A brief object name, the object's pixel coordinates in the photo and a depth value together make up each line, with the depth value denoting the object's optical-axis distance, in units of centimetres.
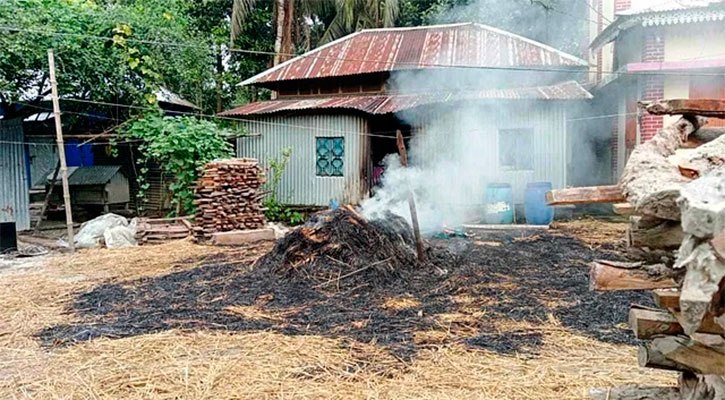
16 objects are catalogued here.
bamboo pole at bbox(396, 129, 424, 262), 629
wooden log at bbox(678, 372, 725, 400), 197
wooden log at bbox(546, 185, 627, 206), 200
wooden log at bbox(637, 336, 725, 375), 186
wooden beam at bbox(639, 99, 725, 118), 267
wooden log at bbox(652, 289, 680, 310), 173
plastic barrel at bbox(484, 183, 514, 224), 1102
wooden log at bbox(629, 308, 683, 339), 199
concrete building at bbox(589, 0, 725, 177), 984
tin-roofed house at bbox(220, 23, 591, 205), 1142
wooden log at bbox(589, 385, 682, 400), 246
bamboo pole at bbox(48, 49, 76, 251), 855
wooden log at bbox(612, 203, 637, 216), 182
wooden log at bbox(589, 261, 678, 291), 186
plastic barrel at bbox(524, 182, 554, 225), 1071
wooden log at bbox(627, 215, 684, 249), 165
